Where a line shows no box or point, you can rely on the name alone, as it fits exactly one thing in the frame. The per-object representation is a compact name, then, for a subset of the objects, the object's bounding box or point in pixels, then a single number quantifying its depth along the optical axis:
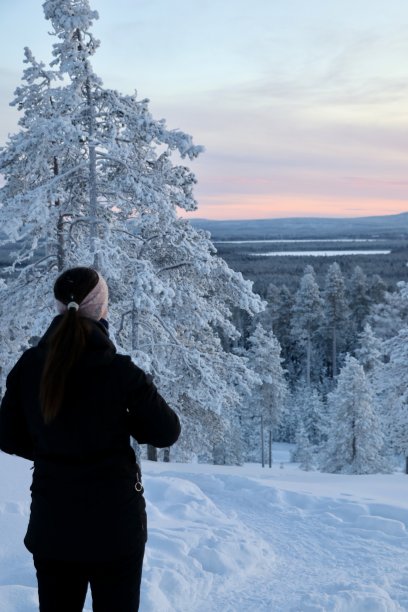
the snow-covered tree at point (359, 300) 61.34
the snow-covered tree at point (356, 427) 32.41
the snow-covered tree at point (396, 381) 21.55
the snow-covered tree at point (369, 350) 42.91
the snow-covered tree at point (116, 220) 11.54
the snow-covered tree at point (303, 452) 42.12
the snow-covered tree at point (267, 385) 41.06
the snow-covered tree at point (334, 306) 55.84
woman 2.69
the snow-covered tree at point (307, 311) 57.56
